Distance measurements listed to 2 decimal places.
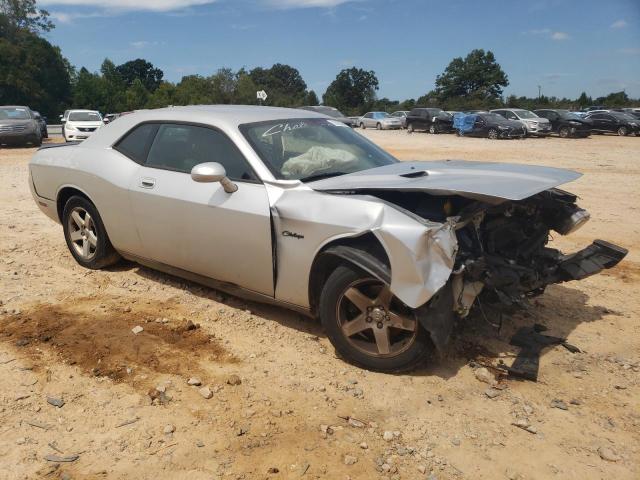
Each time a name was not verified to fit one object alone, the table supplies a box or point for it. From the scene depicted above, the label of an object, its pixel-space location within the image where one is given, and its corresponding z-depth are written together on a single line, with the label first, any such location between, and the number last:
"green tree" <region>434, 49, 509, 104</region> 78.50
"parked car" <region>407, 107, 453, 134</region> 32.44
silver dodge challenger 3.17
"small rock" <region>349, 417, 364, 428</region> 2.92
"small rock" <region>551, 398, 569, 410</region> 3.06
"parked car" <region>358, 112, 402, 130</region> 38.72
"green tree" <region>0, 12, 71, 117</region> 56.31
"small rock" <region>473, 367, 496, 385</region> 3.33
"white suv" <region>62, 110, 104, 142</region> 22.23
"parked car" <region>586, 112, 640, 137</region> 28.00
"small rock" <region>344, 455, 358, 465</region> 2.62
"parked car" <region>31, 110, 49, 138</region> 23.09
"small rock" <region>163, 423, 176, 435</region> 2.85
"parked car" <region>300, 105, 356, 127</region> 28.74
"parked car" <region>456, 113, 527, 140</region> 27.05
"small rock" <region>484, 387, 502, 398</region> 3.18
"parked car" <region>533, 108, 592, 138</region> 27.05
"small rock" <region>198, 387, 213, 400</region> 3.18
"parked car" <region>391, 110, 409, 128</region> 38.45
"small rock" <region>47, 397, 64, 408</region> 3.10
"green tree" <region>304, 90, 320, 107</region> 77.61
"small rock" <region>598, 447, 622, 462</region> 2.62
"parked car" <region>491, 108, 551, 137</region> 27.81
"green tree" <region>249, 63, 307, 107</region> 116.12
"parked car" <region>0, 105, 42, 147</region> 19.50
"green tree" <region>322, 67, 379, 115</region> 88.44
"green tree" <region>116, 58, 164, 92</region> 101.75
